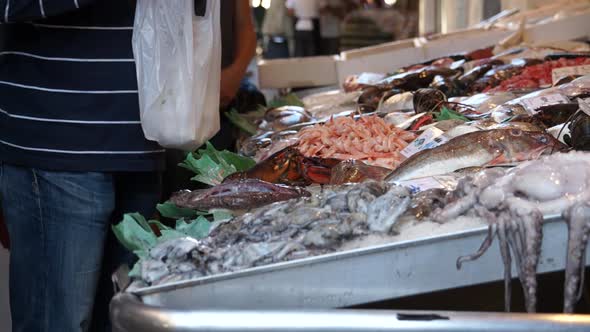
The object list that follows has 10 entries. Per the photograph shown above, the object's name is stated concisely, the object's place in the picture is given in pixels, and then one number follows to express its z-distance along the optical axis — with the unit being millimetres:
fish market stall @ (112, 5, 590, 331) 1853
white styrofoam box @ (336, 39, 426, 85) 6656
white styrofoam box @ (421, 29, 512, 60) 6600
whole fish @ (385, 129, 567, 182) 2525
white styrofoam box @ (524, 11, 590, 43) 5953
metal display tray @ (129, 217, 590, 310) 1861
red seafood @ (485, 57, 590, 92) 4469
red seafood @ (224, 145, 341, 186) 2797
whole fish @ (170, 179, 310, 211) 2406
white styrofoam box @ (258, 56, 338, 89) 7023
